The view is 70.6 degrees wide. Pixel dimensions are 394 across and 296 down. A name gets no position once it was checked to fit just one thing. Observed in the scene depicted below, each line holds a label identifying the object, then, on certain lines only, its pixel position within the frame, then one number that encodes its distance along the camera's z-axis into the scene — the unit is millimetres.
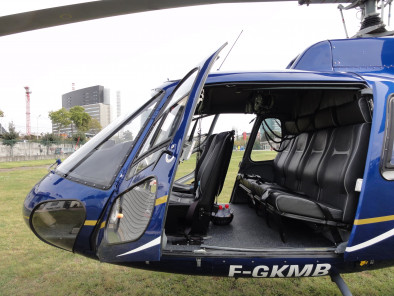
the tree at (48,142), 25159
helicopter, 1944
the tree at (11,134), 25962
